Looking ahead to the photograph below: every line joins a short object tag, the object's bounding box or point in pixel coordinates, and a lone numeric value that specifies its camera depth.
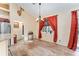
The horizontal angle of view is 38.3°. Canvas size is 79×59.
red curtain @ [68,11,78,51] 1.96
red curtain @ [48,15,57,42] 2.06
